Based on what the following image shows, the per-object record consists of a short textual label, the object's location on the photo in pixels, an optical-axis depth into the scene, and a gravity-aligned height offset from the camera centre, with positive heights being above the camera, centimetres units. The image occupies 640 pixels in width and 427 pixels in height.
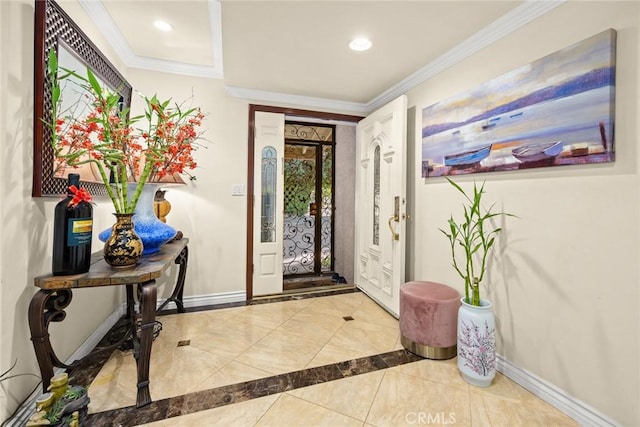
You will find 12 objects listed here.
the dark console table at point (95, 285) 133 -46
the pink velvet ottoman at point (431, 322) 199 -78
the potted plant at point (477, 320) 170 -65
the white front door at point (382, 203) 261 +11
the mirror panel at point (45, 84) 142 +65
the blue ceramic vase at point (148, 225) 190 -9
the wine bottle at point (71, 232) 137 -11
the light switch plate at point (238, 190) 308 +25
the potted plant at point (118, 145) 149 +38
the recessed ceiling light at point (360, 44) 207 +128
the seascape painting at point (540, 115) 136 +59
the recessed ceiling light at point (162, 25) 218 +147
